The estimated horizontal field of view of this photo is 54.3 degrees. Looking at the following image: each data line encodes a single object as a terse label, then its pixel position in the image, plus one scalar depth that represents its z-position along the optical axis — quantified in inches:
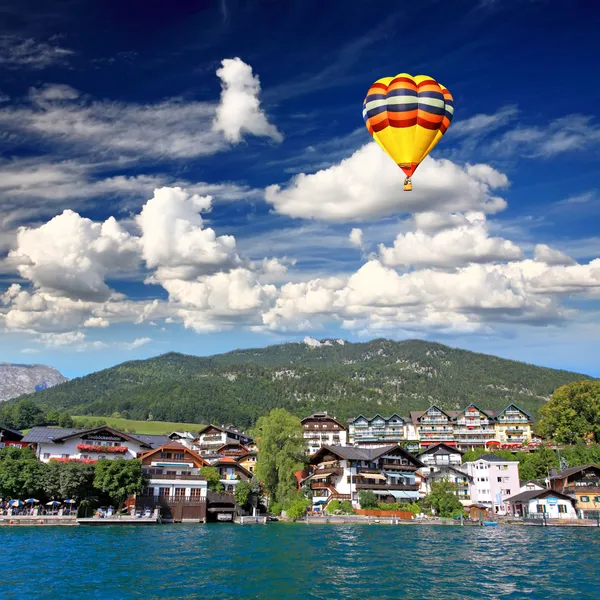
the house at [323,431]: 5999.0
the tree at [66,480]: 2780.5
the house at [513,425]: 5551.2
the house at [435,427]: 5649.6
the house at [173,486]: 3006.9
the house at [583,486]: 3161.9
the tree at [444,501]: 3255.4
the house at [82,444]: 3339.1
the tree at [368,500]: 3324.3
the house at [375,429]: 5861.2
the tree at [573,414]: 4173.2
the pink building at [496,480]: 3740.2
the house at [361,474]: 3514.8
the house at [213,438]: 5856.3
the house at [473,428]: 5585.6
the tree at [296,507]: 3159.5
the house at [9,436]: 3971.5
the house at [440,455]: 4333.2
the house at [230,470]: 3641.7
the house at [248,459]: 4638.3
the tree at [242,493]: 3304.6
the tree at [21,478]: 2758.4
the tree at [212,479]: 3223.9
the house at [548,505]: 3139.8
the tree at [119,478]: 2837.1
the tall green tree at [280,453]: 3363.7
